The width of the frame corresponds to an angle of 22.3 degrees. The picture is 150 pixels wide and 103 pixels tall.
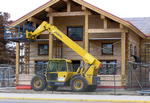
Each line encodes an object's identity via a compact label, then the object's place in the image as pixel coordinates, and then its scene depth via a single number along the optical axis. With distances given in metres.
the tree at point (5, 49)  55.53
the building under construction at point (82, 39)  29.83
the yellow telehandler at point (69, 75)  27.77
